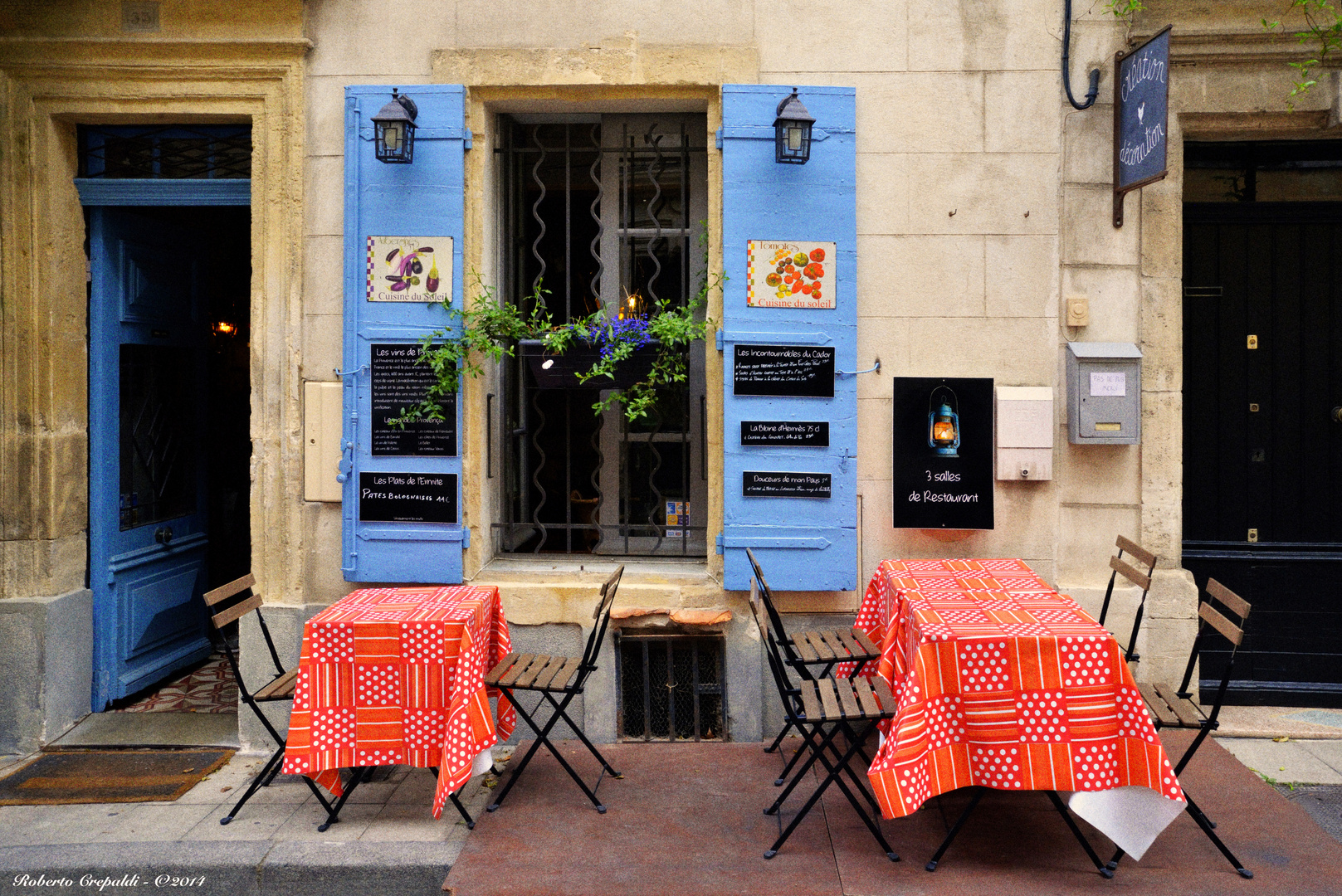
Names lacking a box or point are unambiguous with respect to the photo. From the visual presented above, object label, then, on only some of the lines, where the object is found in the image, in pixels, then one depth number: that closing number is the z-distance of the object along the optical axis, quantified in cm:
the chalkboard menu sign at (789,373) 495
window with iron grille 540
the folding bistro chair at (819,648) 413
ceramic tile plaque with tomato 493
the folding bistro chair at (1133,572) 438
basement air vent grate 508
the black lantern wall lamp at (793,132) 473
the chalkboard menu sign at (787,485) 495
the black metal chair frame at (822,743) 373
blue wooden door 548
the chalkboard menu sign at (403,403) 503
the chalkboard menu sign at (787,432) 496
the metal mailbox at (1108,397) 487
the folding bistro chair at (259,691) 412
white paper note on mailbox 488
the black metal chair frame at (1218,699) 360
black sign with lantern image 500
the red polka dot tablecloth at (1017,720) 351
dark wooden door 534
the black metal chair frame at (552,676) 414
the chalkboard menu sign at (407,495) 505
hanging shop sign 442
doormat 454
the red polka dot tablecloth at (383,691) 397
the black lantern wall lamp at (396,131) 481
